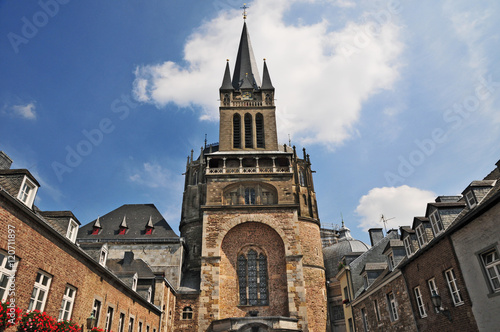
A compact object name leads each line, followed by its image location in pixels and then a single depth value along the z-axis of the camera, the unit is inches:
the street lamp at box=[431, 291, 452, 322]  458.6
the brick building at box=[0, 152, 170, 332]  345.4
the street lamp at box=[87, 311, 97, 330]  450.6
